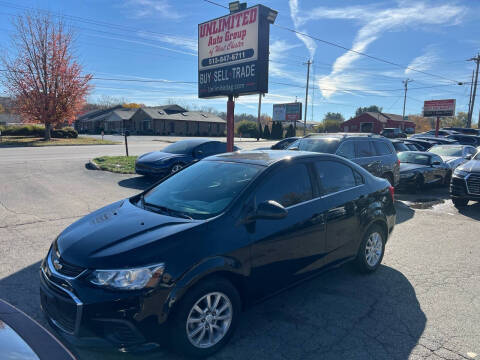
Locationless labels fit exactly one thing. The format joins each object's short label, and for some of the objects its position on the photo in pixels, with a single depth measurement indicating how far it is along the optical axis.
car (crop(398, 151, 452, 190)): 10.56
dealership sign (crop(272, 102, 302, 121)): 63.83
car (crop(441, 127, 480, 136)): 32.84
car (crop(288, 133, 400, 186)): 8.37
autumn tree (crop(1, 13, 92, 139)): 28.73
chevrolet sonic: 2.41
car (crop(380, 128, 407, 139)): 45.72
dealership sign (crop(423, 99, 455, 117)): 30.72
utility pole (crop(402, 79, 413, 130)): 69.12
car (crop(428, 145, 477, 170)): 12.79
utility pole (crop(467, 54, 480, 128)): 44.65
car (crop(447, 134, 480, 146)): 22.48
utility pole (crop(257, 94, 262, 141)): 52.00
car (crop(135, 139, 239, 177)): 10.46
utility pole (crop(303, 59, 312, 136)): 51.72
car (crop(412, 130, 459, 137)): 33.30
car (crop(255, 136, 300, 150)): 13.55
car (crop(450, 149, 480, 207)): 8.07
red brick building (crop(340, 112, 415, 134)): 69.19
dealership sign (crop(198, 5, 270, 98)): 11.38
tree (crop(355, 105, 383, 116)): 109.38
